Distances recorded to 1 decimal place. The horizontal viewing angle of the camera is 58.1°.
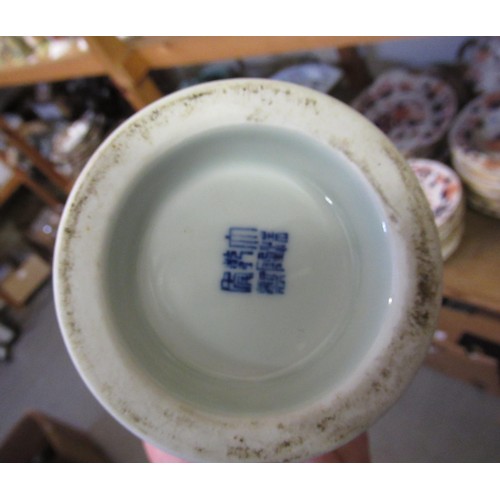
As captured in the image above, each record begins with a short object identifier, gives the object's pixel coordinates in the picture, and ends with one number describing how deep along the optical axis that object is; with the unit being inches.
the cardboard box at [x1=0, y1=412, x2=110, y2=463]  15.9
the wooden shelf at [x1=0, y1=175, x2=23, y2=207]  58.1
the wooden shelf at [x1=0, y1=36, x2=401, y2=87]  8.6
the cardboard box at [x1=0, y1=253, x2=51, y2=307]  60.9
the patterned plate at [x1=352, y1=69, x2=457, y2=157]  11.7
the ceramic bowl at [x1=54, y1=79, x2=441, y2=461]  5.3
